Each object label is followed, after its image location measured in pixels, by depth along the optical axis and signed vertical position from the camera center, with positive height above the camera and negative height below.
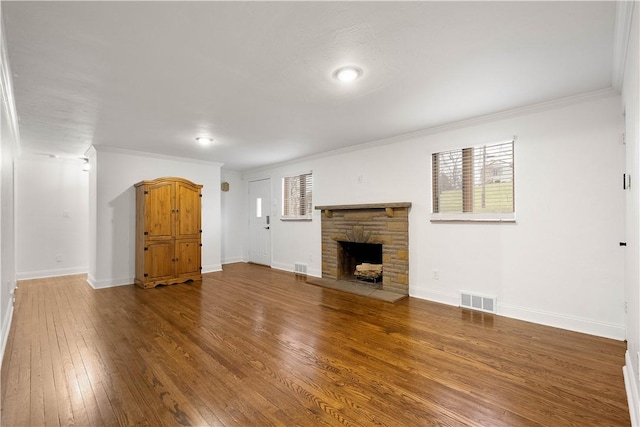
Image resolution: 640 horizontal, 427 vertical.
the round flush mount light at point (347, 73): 2.47 +1.19
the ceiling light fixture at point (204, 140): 4.55 +1.17
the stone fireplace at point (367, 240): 4.48 -0.42
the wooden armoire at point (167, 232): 5.06 -0.28
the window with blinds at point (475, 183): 3.55 +0.40
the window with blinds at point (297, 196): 6.12 +0.40
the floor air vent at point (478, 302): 3.61 -1.09
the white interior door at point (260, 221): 7.12 -0.14
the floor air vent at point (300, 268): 6.08 -1.09
